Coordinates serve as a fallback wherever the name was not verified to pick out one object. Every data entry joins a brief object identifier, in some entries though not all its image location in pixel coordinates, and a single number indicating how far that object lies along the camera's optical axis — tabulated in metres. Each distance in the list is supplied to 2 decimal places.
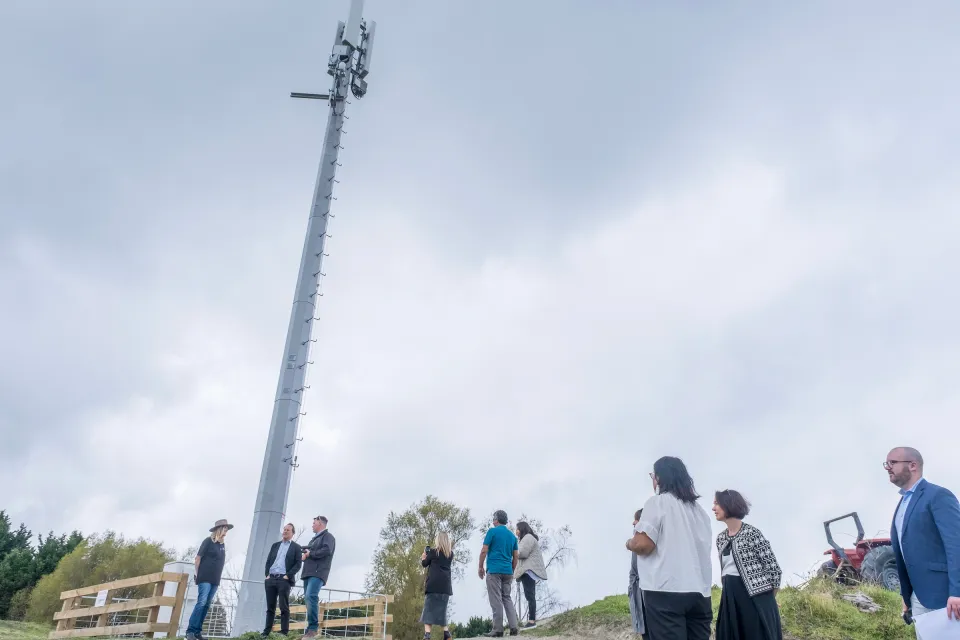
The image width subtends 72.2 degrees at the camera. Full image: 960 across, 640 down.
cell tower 14.14
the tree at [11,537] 38.40
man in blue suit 4.38
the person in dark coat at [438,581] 9.64
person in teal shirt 9.86
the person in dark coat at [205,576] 9.41
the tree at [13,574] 33.91
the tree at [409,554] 28.67
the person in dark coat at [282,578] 9.89
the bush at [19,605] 33.07
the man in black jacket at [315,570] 9.71
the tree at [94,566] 31.66
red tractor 11.88
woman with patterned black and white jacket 5.31
